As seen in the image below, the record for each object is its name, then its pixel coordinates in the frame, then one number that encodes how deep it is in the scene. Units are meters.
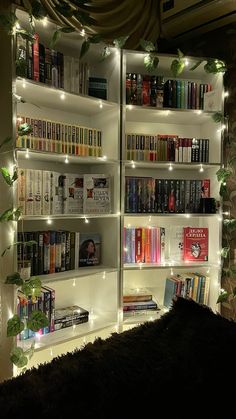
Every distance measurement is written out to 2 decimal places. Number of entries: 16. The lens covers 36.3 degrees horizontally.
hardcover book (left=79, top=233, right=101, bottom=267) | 2.35
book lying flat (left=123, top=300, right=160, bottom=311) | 2.41
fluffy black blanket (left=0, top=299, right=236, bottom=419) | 0.83
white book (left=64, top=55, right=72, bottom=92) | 2.12
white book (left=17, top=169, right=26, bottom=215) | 1.92
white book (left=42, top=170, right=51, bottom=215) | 2.05
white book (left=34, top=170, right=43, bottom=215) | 2.01
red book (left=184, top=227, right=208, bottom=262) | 2.54
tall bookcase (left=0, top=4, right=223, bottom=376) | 2.10
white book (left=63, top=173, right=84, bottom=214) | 2.19
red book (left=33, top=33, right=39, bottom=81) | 1.93
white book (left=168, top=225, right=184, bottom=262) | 2.56
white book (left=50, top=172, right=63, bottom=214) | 2.11
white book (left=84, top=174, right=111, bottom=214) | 2.26
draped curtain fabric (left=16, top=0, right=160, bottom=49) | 2.32
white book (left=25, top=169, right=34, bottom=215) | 1.96
